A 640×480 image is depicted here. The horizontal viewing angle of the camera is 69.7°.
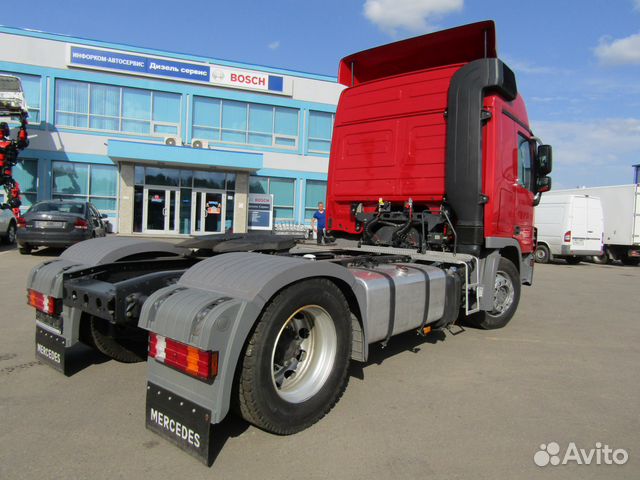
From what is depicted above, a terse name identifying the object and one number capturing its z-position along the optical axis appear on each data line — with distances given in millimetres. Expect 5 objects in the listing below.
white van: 16719
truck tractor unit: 2539
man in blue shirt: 10547
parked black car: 11352
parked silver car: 13828
